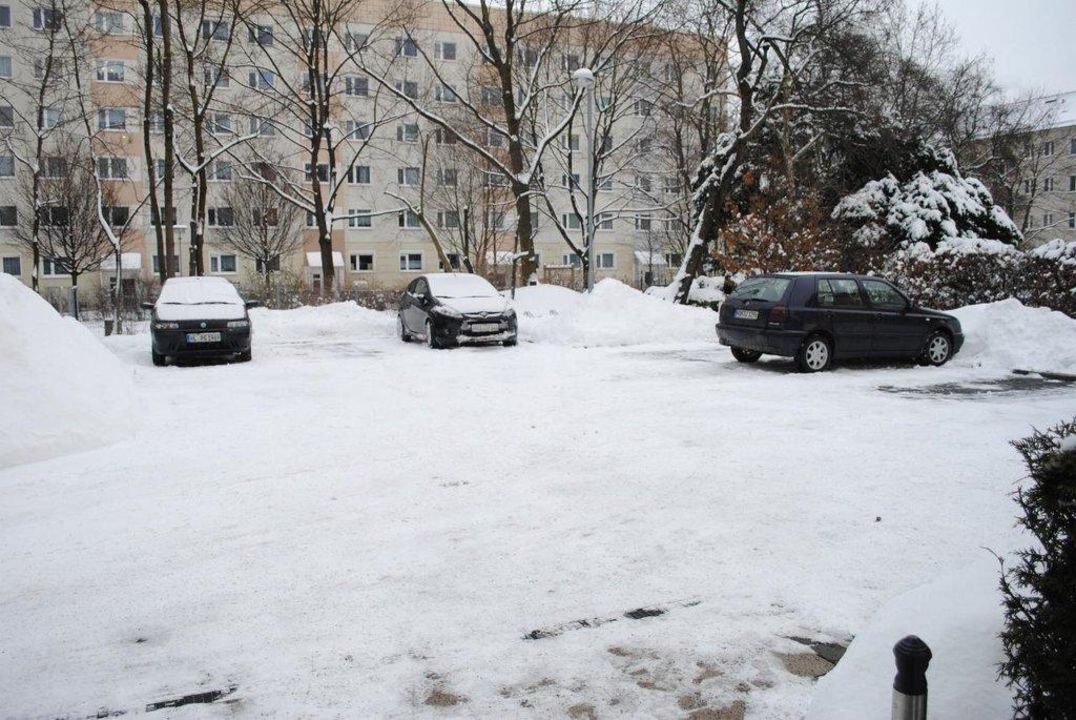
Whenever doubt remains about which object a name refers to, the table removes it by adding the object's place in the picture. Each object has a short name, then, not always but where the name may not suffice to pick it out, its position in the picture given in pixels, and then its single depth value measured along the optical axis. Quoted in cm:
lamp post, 2053
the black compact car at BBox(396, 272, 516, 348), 1650
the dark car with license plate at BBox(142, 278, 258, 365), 1437
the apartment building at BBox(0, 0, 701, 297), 4031
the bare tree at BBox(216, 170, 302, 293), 4409
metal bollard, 211
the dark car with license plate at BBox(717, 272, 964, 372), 1250
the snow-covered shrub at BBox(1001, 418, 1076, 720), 219
